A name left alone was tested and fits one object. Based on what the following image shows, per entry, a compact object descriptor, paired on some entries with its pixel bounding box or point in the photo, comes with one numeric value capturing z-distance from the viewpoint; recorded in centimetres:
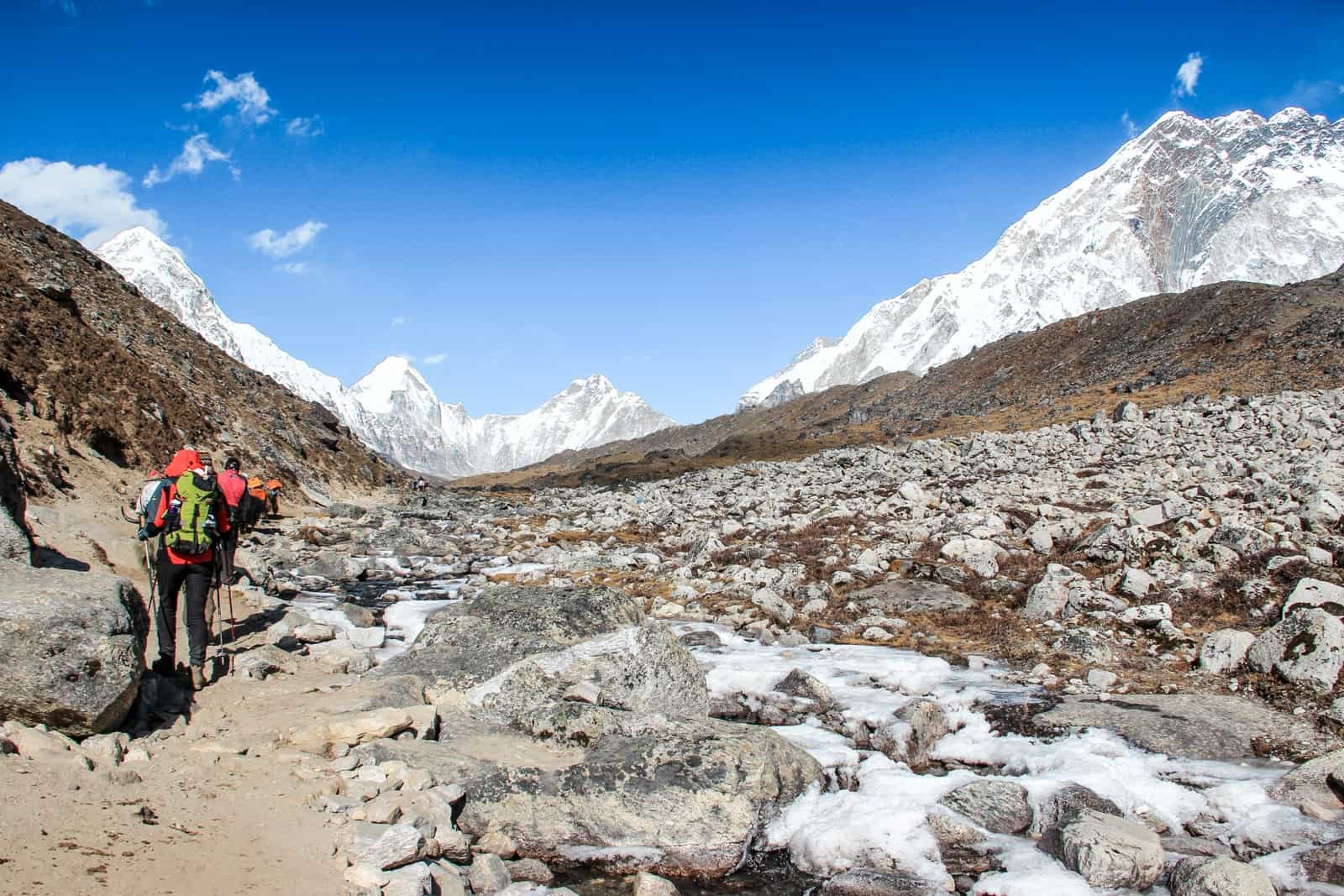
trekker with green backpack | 948
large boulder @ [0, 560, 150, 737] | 667
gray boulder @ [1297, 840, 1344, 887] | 606
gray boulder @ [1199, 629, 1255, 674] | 1038
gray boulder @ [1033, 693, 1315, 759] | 849
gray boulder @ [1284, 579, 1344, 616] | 1077
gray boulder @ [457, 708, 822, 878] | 707
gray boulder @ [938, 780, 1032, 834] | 733
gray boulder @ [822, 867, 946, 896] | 646
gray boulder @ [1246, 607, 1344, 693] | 934
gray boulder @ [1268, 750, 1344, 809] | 709
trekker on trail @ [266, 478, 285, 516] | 3325
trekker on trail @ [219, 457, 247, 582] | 1630
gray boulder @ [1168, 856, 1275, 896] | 570
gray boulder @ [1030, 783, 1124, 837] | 714
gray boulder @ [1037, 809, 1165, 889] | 621
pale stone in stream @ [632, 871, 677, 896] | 641
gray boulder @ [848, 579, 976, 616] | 1492
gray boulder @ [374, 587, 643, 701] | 1047
